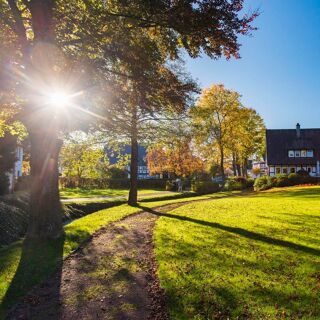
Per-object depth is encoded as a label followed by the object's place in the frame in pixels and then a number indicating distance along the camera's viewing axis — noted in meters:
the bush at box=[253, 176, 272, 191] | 43.22
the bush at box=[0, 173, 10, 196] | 26.41
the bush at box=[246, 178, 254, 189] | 52.44
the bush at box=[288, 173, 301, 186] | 42.53
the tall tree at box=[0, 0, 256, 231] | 10.99
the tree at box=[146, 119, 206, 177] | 57.34
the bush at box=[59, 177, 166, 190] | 59.38
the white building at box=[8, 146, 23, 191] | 49.59
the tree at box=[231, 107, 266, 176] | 51.41
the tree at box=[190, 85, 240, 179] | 50.59
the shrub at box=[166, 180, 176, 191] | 53.19
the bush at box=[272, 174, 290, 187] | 42.41
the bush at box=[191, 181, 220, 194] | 43.11
